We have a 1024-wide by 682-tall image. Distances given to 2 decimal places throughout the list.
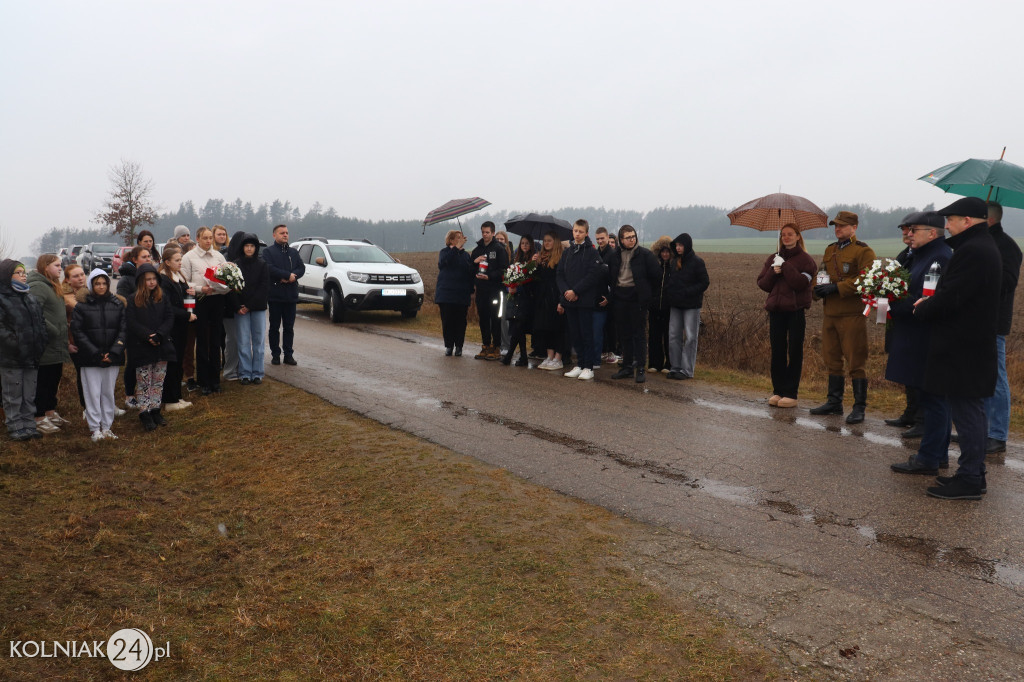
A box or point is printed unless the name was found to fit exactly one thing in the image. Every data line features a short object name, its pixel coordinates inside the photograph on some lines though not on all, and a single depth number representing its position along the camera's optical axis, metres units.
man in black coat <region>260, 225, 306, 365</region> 10.66
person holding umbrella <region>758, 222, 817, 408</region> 8.68
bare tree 58.56
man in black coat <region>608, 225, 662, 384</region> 10.45
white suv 17.31
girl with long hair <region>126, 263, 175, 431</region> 7.43
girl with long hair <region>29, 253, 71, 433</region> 7.42
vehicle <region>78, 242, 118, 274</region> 37.17
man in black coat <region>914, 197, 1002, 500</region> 5.47
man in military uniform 8.05
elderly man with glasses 6.11
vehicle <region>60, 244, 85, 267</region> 42.09
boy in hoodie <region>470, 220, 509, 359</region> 12.08
